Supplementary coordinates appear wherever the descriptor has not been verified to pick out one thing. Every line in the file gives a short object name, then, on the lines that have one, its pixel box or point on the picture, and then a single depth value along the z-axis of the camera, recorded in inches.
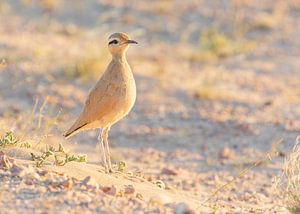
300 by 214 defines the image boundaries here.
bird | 514.3
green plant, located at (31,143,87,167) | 472.7
